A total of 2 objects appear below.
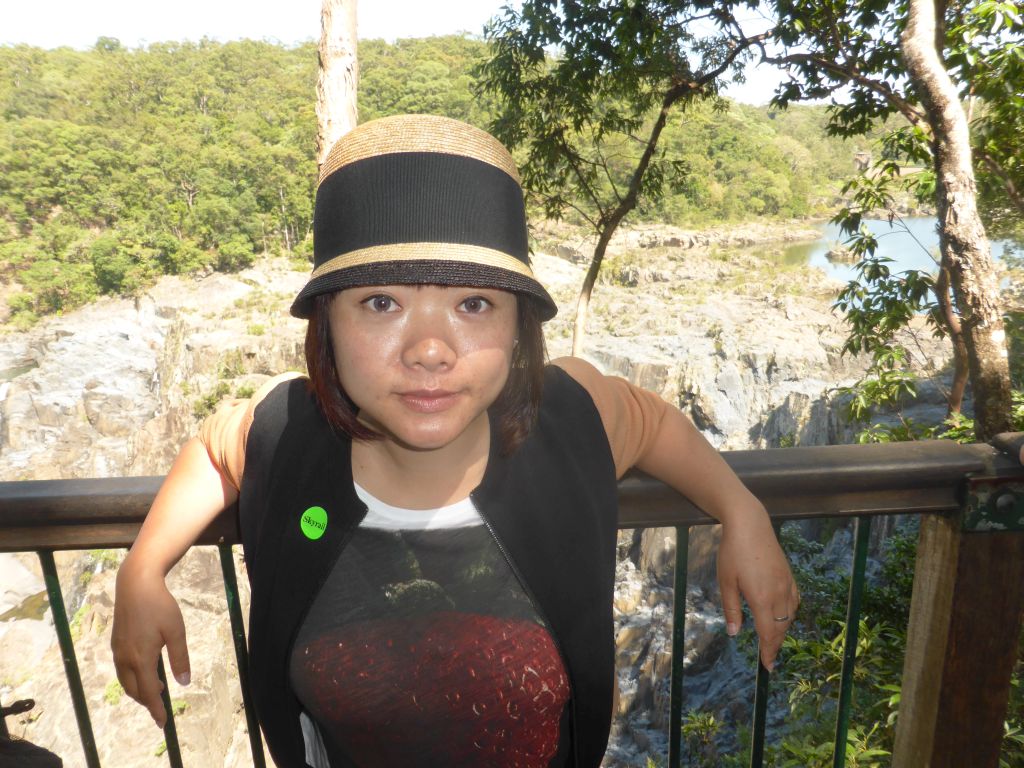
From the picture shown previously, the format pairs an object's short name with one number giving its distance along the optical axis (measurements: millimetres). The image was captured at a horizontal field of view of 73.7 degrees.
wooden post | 1220
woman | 1014
